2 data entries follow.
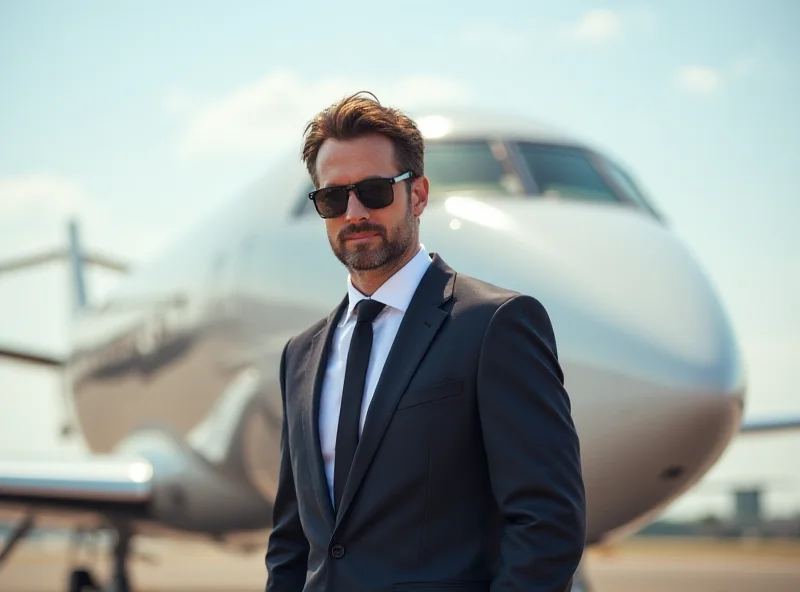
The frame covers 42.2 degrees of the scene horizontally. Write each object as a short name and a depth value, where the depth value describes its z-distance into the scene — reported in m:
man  2.31
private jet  4.77
